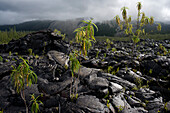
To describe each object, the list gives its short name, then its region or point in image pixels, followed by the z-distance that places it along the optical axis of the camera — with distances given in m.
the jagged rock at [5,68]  9.73
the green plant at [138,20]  10.54
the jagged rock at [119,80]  10.03
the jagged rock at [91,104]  7.05
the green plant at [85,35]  5.57
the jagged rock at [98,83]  8.77
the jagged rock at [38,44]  18.16
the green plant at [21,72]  5.25
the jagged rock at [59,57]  12.31
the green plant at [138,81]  10.57
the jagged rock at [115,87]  8.84
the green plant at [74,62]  6.89
